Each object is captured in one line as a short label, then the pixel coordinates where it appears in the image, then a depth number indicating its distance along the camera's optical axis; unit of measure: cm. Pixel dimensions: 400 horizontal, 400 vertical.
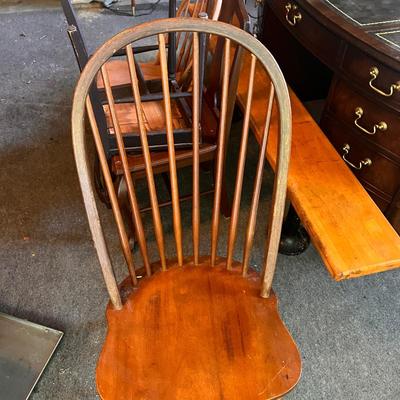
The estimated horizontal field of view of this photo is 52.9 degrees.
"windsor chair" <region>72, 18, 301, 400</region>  73
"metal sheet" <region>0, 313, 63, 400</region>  117
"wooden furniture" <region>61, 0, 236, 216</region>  109
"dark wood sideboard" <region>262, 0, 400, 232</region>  103
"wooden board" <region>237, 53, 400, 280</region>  94
